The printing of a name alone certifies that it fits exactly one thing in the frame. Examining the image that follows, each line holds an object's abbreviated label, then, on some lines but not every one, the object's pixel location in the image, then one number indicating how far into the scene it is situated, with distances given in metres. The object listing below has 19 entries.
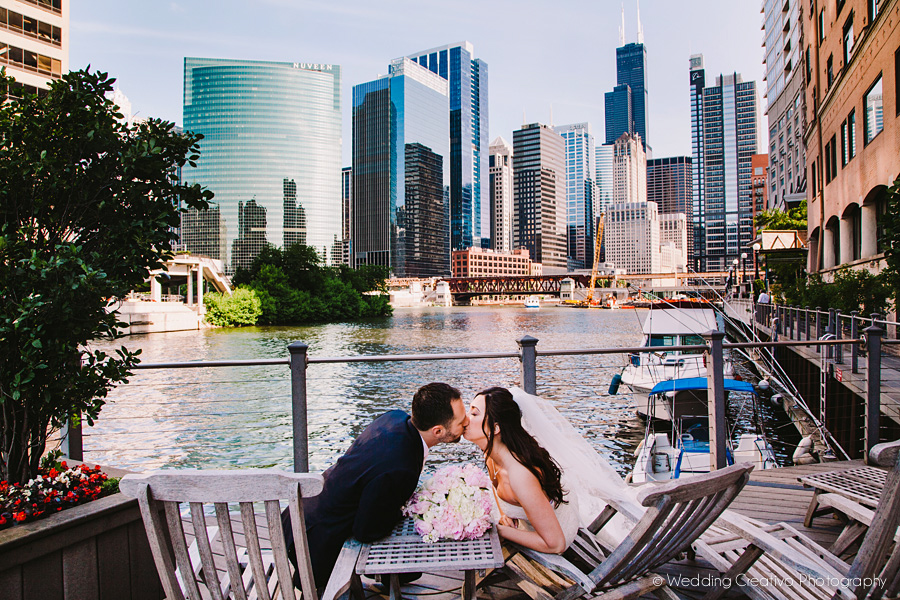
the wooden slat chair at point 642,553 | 2.28
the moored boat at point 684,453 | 9.63
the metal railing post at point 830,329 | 12.88
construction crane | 121.34
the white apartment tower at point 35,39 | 41.03
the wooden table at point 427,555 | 2.40
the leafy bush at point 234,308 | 59.22
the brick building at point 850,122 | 16.08
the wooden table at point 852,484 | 3.50
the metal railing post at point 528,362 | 4.57
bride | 2.71
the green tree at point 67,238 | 2.69
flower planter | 2.45
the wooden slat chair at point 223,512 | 2.03
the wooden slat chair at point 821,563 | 2.51
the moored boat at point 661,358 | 17.23
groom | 2.59
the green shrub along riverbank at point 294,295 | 60.78
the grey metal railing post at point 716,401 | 5.08
